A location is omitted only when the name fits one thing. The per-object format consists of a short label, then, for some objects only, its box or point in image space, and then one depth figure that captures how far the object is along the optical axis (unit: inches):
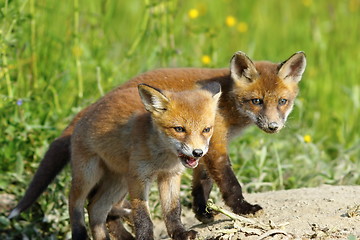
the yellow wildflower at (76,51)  576.4
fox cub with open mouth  387.9
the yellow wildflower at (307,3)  846.9
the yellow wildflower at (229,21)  659.7
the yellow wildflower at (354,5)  829.2
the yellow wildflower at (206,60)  617.4
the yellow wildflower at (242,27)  795.4
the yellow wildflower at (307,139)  569.6
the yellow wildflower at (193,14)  648.4
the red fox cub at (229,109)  432.8
